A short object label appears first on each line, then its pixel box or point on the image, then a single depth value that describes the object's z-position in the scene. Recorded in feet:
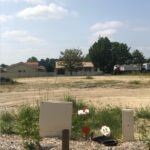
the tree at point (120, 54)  183.07
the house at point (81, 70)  169.05
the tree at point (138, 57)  196.81
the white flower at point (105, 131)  12.77
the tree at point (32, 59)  265.15
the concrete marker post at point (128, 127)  12.69
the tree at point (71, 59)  167.78
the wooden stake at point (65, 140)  9.77
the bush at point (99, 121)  13.97
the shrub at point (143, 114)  19.32
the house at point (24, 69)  160.45
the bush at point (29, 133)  10.78
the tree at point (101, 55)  172.94
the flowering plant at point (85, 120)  12.87
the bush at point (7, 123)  14.21
